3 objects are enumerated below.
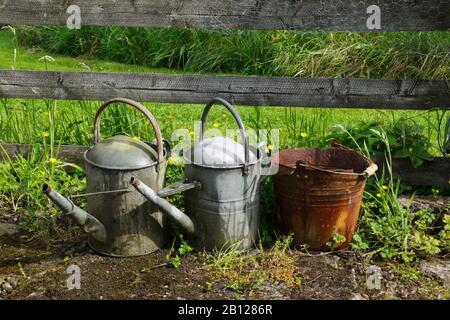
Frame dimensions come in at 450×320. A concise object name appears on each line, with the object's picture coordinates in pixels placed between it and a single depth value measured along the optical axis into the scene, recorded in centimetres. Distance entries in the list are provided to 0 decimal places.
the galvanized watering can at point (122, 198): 351
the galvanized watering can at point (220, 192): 351
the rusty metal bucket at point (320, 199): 352
